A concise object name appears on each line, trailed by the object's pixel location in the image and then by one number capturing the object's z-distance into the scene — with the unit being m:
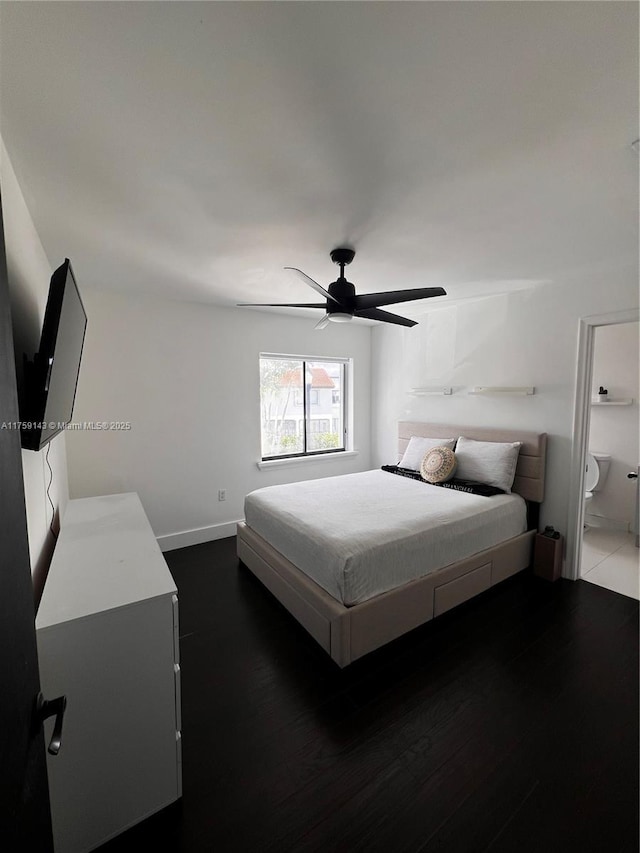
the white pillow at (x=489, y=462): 3.08
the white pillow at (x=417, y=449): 3.71
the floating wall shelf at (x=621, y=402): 3.78
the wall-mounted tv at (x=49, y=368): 1.21
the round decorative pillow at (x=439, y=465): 3.30
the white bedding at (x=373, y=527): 2.04
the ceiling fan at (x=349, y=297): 2.24
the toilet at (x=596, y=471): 3.86
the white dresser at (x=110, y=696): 1.15
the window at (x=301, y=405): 4.26
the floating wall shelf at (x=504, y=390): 3.14
